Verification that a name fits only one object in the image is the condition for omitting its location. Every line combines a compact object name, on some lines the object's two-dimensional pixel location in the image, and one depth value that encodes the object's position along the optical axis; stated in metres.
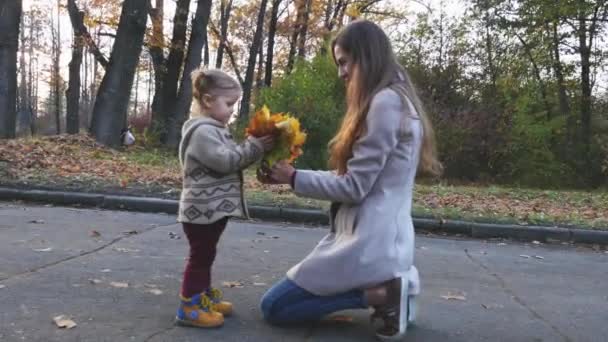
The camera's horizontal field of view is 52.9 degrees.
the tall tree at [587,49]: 18.75
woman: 2.97
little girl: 3.02
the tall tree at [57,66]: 43.91
